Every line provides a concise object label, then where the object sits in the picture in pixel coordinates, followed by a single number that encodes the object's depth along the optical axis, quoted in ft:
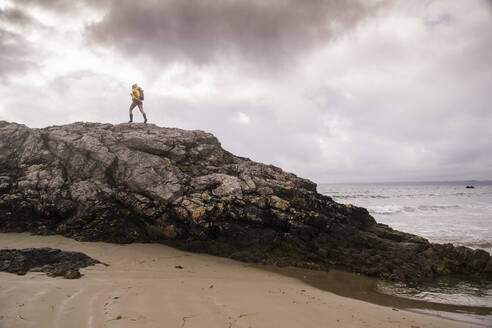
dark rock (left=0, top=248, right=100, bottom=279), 18.63
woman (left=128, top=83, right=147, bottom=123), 47.91
